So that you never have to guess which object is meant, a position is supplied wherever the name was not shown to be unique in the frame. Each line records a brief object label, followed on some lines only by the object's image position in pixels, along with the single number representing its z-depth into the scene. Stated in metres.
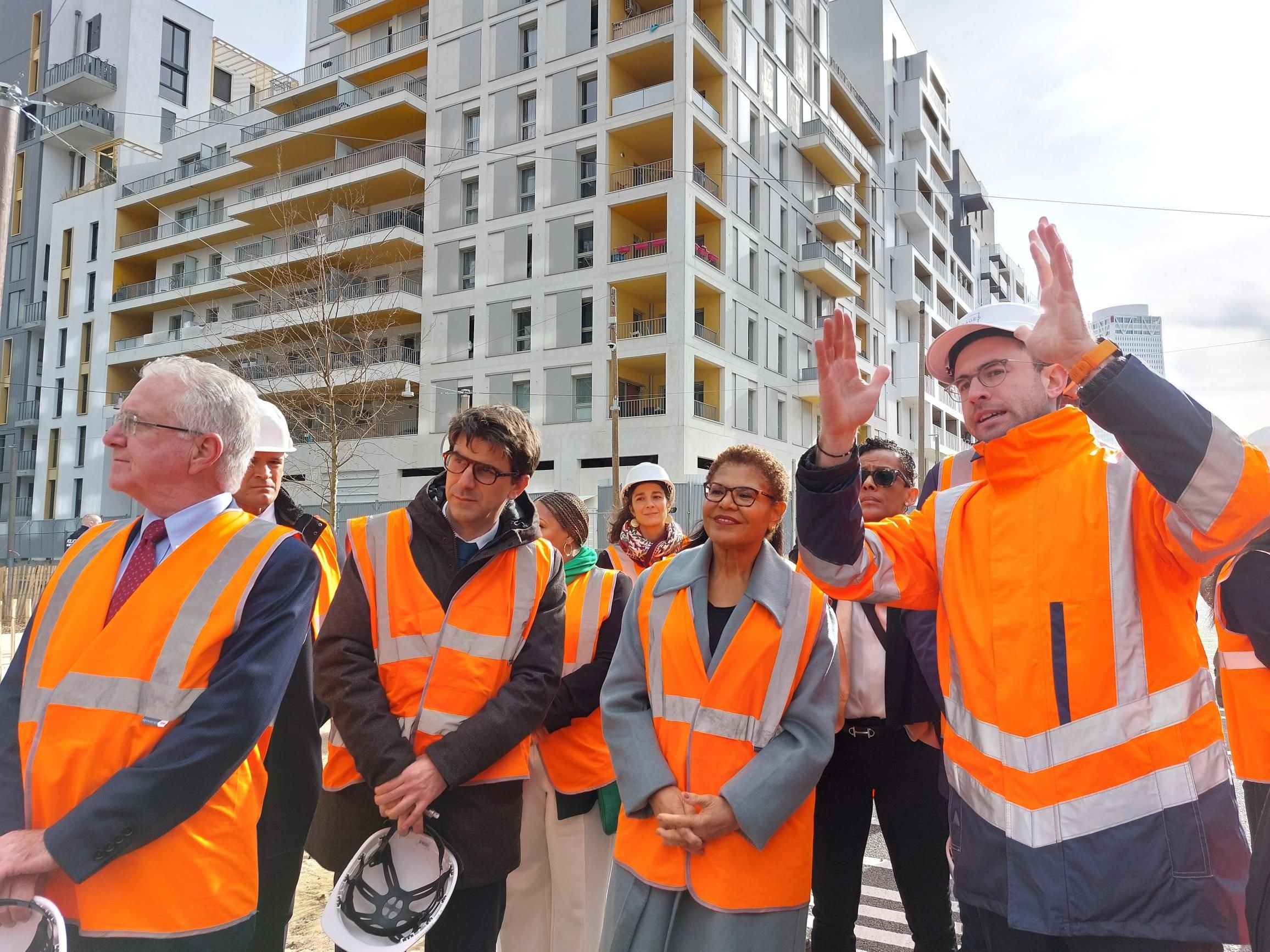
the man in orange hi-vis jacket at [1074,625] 1.77
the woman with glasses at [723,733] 2.58
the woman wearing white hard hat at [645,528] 5.05
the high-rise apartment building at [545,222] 28.31
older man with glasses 2.00
